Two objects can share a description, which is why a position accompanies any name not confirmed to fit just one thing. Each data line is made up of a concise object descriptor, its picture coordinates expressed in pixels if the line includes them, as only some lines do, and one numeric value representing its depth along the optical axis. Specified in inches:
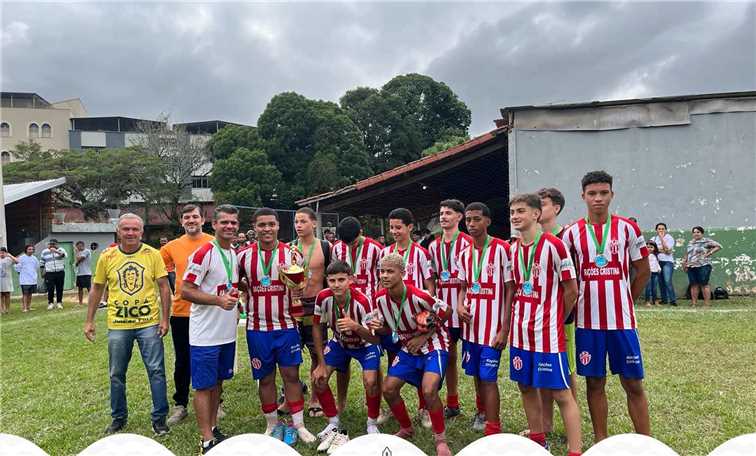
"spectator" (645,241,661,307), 441.7
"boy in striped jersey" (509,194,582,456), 137.2
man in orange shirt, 190.2
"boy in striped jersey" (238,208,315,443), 167.8
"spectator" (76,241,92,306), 561.3
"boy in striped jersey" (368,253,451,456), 153.7
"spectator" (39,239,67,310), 547.4
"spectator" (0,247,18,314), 525.0
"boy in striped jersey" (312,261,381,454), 161.5
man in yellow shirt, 178.5
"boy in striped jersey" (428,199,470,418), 183.3
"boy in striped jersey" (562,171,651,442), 139.7
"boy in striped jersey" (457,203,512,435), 157.2
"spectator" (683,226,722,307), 438.3
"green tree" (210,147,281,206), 1364.4
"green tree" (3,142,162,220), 1368.1
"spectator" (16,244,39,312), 548.7
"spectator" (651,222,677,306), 442.9
